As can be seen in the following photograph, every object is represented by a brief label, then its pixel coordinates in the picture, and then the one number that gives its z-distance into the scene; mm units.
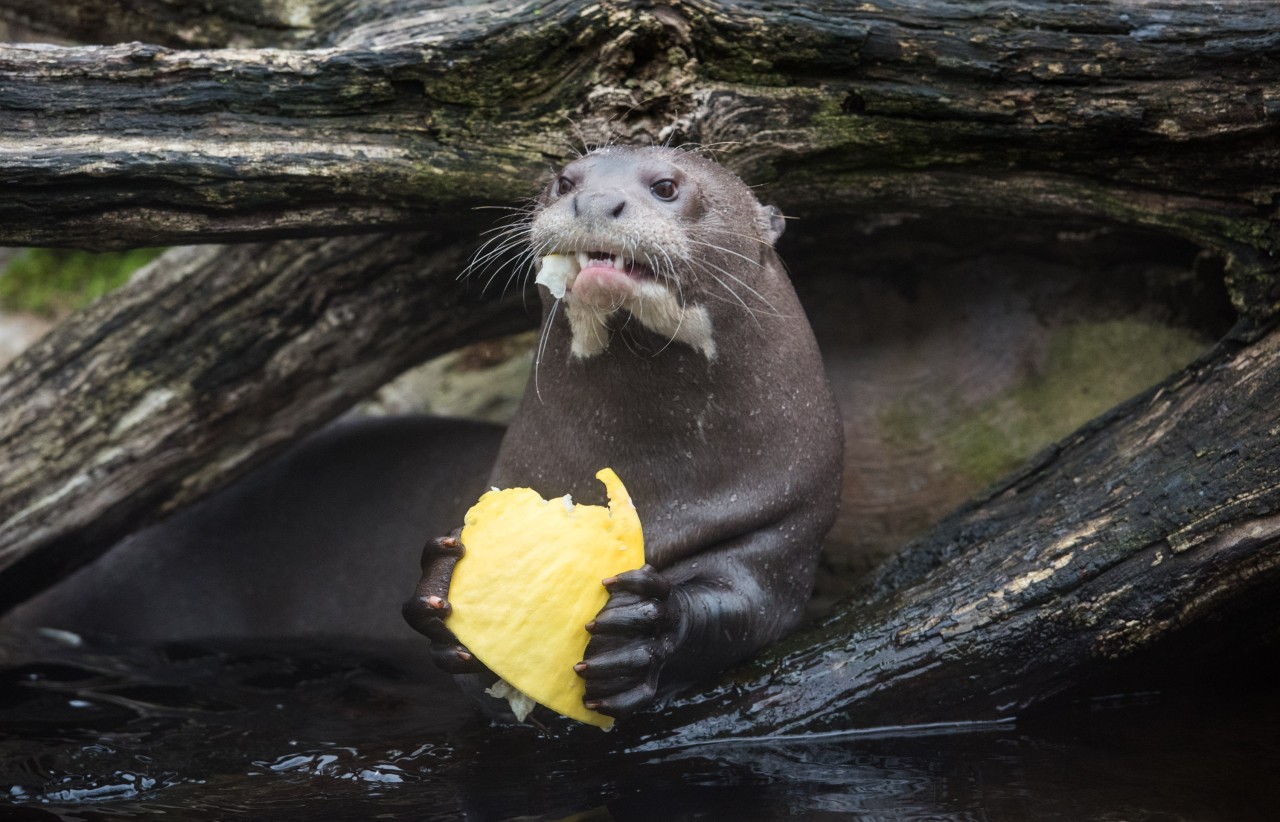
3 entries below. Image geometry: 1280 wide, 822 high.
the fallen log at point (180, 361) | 8625
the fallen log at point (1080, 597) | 6422
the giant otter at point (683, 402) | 6082
